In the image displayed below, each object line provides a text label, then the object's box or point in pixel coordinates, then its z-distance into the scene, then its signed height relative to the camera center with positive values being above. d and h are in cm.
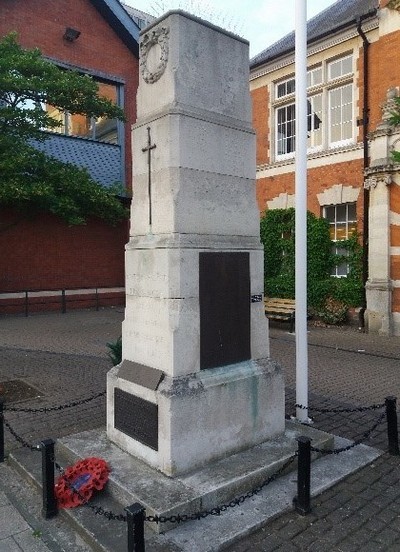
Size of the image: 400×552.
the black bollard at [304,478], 403 -198
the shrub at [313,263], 1426 +12
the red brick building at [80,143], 1748 +565
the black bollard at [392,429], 524 -199
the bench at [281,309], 1421 -144
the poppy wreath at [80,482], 409 -206
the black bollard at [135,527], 306 -185
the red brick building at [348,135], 1302 +454
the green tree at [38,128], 1271 +431
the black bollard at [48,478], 405 -196
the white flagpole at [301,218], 595 +67
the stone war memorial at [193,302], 442 -39
